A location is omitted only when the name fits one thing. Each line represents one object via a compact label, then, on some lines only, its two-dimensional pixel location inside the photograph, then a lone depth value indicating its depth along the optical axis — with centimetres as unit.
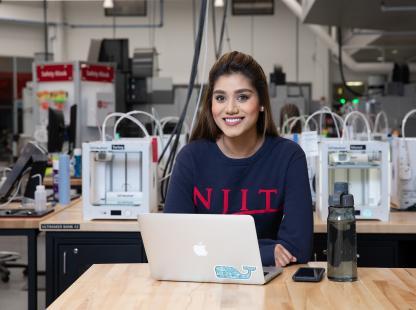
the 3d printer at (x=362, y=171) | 329
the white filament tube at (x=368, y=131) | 364
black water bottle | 190
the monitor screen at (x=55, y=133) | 534
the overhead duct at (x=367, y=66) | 1412
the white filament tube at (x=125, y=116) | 343
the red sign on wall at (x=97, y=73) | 909
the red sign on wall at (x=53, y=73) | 890
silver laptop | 179
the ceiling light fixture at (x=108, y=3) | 1064
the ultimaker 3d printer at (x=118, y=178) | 334
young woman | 239
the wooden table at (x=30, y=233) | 334
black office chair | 525
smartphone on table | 191
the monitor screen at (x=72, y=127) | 612
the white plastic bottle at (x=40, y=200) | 363
